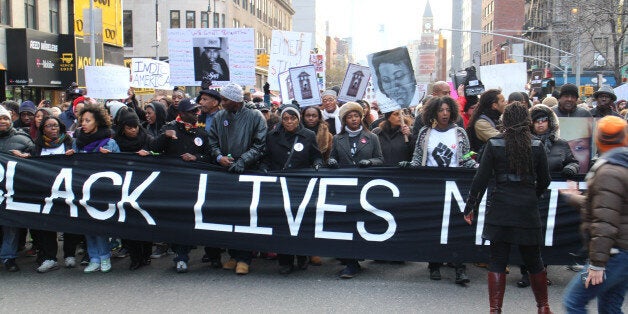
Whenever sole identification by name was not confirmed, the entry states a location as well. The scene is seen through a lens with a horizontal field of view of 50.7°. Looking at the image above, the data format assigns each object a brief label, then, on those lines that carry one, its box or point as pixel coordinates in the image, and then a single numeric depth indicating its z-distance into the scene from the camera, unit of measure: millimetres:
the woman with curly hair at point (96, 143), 7074
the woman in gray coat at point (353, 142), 7207
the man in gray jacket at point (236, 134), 7074
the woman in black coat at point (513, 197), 5066
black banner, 6688
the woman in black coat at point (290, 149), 7129
